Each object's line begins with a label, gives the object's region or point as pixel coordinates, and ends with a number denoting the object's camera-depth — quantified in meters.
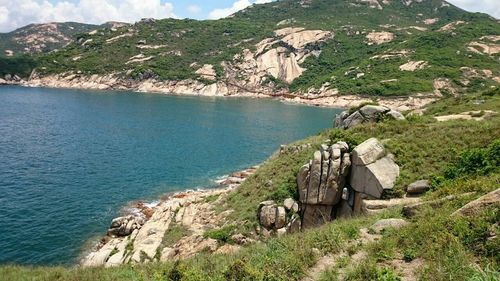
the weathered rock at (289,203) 25.56
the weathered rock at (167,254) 24.65
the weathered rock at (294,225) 24.30
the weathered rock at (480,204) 11.10
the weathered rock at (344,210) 23.00
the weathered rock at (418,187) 20.88
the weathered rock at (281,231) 24.13
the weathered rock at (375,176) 21.75
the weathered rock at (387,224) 14.12
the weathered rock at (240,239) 24.05
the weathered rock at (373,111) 33.81
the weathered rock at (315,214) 24.31
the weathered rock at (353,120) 34.45
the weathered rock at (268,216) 25.11
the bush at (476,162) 19.58
